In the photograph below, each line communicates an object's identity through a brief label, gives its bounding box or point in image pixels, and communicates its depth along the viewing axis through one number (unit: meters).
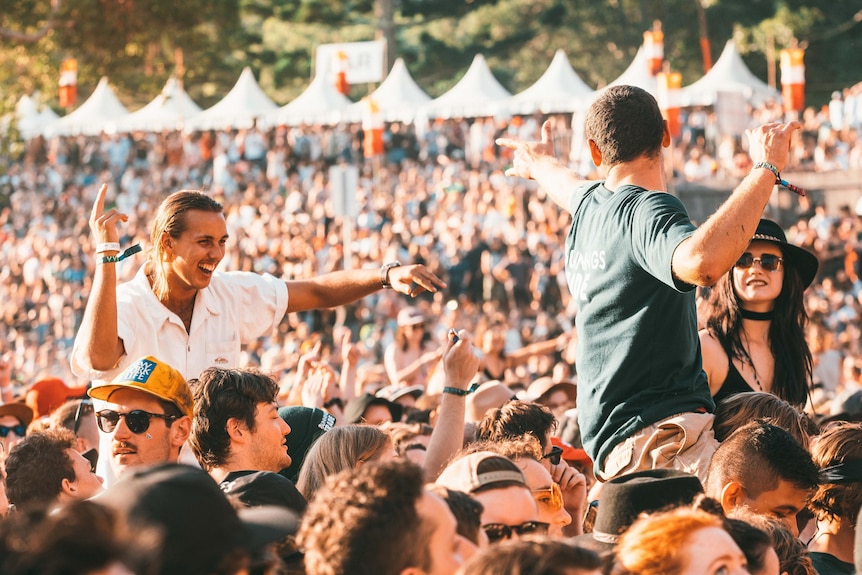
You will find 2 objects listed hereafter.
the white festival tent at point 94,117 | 33.94
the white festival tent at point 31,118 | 34.00
